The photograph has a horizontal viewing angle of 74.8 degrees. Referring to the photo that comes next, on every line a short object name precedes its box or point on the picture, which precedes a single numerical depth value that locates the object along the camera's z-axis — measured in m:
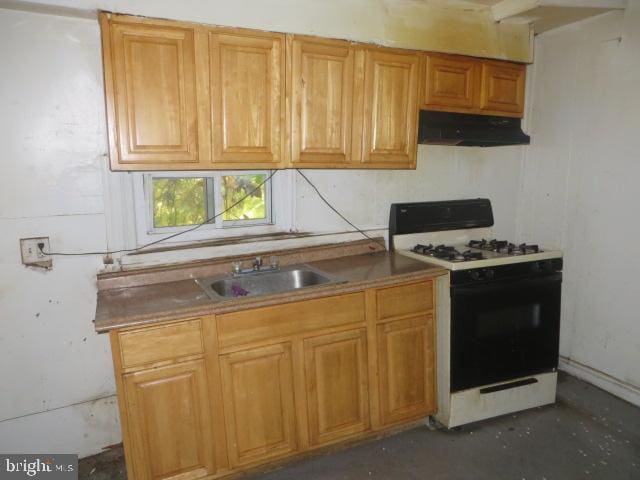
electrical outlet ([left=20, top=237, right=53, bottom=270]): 1.94
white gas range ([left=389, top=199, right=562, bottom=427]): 2.29
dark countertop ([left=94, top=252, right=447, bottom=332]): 1.69
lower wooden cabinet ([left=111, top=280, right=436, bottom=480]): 1.74
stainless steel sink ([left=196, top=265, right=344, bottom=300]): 2.21
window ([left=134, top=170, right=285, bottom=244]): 2.21
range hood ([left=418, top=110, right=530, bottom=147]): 2.44
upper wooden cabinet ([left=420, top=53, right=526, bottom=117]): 2.43
